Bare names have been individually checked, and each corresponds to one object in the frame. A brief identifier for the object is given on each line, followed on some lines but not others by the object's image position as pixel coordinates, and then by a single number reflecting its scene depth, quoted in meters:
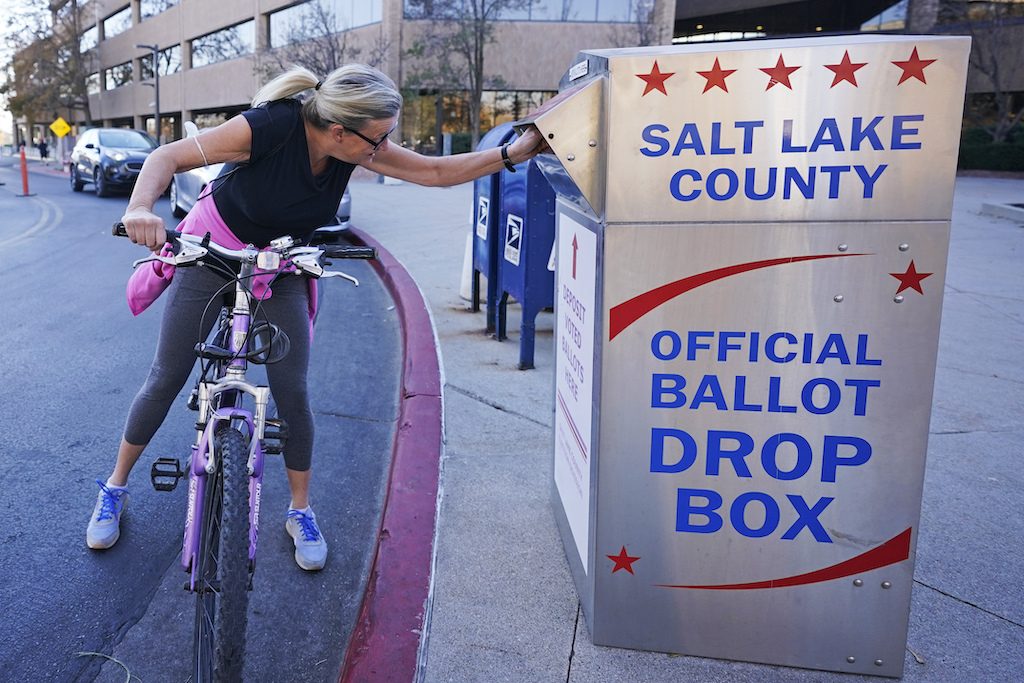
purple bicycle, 2.16
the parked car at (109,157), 19.72
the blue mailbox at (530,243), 5.32
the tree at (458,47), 33.12
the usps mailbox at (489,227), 6.07
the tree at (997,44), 31.59
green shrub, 30.70
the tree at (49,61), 58.88
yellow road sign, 36.09
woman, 2.60
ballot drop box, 2.14
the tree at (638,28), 33.31
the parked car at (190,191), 12.78
